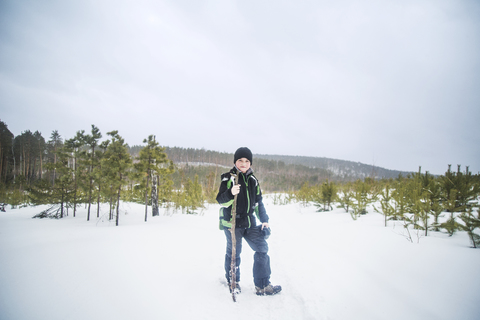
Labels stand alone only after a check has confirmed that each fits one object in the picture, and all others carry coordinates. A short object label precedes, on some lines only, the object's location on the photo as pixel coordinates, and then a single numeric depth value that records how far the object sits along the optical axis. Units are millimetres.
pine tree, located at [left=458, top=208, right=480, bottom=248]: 3316
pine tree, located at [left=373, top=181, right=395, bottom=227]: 5489
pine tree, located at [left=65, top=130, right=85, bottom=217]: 8961
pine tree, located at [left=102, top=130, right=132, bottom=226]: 7586
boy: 2504
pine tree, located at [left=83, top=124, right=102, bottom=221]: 8945
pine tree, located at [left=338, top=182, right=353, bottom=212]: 8066
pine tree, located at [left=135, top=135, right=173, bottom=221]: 9233
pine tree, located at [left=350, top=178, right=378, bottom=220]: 7252
